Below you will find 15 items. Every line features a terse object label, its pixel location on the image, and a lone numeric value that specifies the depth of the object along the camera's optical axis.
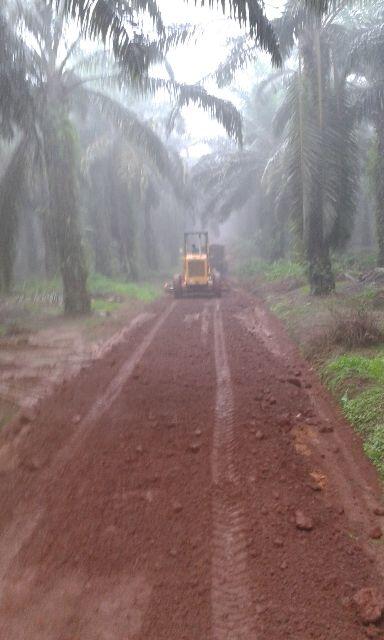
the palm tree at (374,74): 13.98
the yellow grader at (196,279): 20.56
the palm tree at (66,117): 13.33
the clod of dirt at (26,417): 6.75
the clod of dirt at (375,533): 4.20
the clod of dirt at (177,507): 4.50
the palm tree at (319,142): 13.13
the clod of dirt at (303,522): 4.23
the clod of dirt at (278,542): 4.02
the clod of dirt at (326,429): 6.31
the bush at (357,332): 8.95
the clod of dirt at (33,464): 5.36
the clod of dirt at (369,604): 3.29
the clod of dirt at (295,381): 8.08
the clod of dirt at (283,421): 6.47
